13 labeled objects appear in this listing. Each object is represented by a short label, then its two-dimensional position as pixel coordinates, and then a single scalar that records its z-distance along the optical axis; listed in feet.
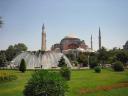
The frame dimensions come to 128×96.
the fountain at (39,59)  135.82
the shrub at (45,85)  26.53
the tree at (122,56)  137.68
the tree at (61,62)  126.45
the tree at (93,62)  126.64
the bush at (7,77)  58.34
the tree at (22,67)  87.58
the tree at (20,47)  214.81
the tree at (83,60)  155.89
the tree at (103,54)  140.93
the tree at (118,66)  98.19
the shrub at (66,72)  58.72
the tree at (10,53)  190.64
